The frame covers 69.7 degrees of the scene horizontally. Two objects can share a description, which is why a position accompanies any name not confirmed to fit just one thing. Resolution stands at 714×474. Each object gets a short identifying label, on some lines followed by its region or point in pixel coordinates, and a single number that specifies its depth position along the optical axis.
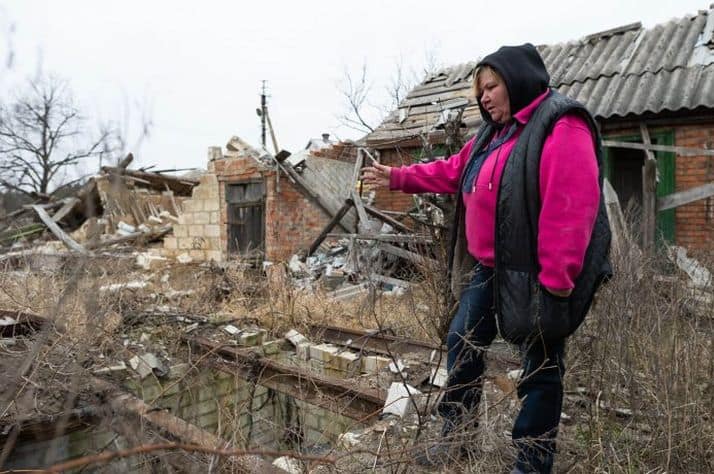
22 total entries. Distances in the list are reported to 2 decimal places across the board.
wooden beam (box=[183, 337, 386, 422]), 3.71
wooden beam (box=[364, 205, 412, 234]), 8.39
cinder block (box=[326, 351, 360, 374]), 5.25
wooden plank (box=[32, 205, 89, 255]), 12.15
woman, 1.91
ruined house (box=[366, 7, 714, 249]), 7.39
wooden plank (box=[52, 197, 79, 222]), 15.71
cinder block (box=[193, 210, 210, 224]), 12.48
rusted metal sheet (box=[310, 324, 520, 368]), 4.05
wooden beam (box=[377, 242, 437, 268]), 4.17
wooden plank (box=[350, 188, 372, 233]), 9.15
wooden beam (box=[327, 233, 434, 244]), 7.62
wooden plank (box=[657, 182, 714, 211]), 6.55
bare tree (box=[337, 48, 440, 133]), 19.40
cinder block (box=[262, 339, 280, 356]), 5.80
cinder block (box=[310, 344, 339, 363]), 5.54
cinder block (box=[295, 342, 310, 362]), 5.81
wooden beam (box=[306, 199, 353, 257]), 9.66
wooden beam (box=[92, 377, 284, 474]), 2.23
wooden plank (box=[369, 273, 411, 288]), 8.02
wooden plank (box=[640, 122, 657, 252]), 6.07
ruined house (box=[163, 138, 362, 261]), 11.48
